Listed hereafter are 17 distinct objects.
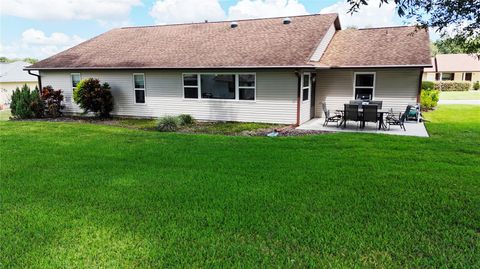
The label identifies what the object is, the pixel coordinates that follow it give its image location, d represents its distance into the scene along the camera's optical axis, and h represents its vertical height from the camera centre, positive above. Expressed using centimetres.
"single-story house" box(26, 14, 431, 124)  1348 +68
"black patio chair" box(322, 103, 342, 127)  1305 -126
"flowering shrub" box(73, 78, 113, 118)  1527 -41
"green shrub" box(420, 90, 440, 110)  1869 -78
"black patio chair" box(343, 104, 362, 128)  1196 -96
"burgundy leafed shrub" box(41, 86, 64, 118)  1667 -64
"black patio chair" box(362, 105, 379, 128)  1159 -94
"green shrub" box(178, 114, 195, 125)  1370 -133
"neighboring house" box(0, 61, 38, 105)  3623 +87
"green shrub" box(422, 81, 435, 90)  2660 -2
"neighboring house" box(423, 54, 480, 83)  4272 +195
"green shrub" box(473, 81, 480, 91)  3988 -18
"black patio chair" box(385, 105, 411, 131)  1208 -127
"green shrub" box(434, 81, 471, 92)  3922 -16
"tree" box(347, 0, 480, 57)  434 +91
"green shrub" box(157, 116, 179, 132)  1242 -139
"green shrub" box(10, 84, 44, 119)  1638 -80
